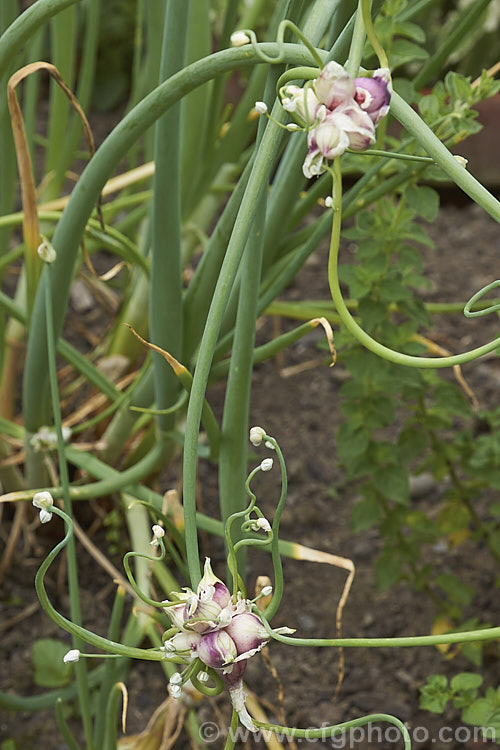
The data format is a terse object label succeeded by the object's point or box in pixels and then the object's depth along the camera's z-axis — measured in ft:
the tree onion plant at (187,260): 2.75
